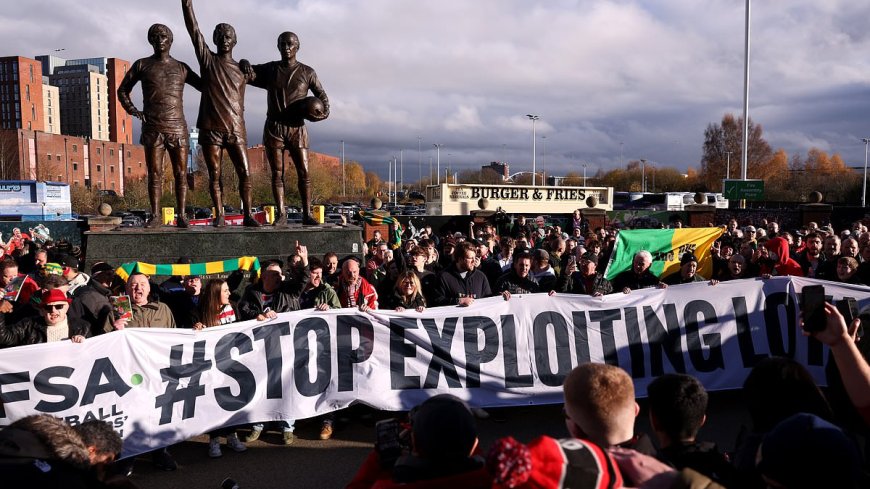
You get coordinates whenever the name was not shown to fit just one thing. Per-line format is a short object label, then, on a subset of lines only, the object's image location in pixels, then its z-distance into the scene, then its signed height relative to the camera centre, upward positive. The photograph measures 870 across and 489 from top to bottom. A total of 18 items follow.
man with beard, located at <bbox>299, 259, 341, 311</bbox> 6.05 -0.71
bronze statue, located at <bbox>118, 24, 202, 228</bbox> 9.37 +1.81
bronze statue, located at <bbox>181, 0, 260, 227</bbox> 9.70 +1.87
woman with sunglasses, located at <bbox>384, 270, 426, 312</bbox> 6.15 -0.72
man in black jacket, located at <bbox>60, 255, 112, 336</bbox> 5.27 -0.72
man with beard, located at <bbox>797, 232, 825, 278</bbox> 8.38 -0.51
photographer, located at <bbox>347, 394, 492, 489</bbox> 2.13 -0.79
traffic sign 26.03 +1.17
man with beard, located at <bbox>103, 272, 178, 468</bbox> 5.36 -0.79
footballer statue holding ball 10.02 +1.90
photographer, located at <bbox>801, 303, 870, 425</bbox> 2.73 -0.62
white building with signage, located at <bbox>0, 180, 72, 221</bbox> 31.50 +1.03
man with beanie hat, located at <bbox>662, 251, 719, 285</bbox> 6.64 -0.53
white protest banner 4.85 -1.19
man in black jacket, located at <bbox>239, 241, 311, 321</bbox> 5.95 -0.71
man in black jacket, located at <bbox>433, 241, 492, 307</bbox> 6.70 -0.65
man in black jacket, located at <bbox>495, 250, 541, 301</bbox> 6.76 -0.66
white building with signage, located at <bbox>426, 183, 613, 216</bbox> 28.12 +0.93
